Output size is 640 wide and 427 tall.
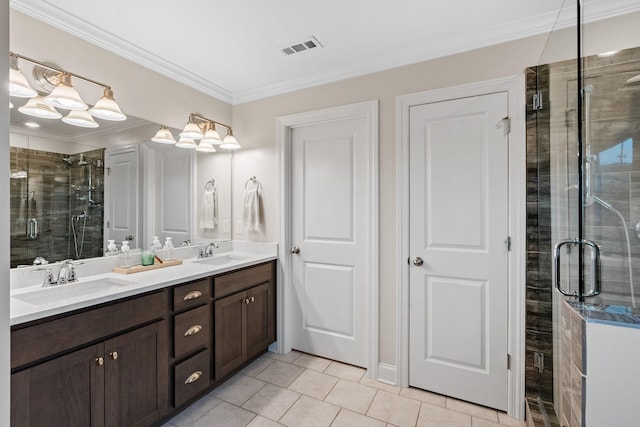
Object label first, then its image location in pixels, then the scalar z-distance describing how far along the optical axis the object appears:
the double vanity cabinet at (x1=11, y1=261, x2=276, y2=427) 1.20
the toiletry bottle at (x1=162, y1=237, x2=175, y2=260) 2.34
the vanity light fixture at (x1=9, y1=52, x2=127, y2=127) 1.50
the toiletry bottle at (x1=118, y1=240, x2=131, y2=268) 2.03
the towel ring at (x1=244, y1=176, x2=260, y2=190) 2.76
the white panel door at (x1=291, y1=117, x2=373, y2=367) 2.38
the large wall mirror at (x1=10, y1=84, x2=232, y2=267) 1.62
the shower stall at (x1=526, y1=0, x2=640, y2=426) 1.31
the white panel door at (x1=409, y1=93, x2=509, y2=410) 1.89
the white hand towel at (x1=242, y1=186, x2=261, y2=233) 2.71
